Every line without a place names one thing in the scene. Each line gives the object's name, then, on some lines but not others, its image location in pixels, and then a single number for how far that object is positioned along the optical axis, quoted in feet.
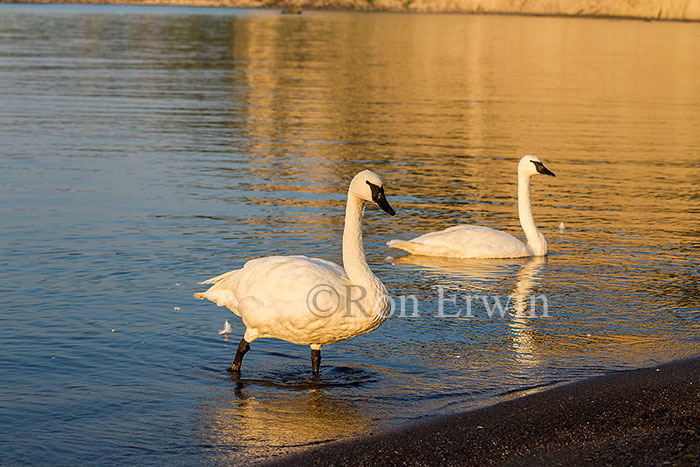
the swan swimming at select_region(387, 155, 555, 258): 44.37
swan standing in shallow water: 26.32
